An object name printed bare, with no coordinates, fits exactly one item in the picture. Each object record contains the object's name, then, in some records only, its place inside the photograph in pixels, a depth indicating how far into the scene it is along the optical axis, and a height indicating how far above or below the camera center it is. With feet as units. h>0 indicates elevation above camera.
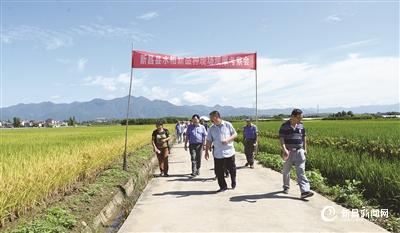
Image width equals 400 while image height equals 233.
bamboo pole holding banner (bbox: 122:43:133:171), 37.78 -4.19
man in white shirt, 30.37 -2.32
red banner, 41.81 +5.68
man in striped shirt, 27.50 -1.90
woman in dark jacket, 39.32 -2.66
